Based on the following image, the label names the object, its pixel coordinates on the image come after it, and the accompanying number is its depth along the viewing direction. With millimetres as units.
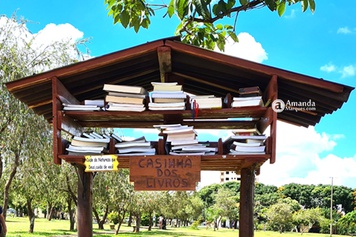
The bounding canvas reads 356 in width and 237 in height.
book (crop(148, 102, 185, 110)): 3574
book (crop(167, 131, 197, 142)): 3518
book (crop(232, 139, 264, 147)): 3436
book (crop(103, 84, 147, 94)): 3593
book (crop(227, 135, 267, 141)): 3473
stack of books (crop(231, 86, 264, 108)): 3549
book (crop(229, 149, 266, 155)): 3408
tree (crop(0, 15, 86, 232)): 8539
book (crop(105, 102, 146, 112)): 3587
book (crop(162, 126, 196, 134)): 3506
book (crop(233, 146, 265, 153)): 3418
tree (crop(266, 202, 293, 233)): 42375
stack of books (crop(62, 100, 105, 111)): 3648
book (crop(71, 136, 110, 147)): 3506
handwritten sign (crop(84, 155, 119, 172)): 3430
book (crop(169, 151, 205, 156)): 3447
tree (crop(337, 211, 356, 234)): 46281
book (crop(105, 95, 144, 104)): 3604
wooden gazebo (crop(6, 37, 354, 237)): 3533
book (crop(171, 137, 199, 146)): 3504
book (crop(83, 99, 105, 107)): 3682
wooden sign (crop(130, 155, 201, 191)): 3439
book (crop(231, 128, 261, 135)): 4444
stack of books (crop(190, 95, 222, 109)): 3574
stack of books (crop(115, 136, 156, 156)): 3516
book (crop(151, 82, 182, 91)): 3615
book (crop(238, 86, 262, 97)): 3643
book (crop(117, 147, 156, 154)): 3514
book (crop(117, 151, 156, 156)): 3486
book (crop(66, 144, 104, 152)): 3484
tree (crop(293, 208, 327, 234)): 47219
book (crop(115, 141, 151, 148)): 3520
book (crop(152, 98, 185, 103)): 3609
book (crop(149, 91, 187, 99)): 3586
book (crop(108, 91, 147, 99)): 3607
